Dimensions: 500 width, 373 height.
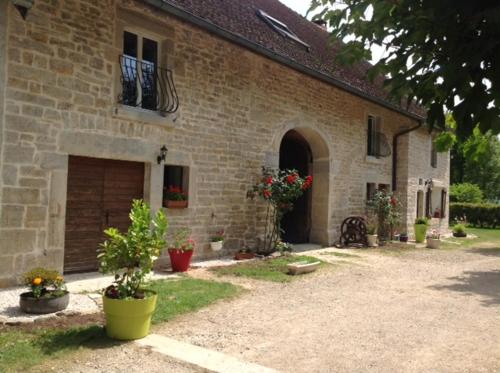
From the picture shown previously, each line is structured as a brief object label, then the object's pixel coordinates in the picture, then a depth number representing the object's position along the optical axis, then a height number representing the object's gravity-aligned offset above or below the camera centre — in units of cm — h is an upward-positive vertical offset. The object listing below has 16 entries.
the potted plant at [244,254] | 927 -114
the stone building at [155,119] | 615 +134
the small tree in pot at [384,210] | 1373 -17
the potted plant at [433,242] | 1373 -106
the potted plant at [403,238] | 1498 -106
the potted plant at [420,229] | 1501 -75
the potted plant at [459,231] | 1831 -94
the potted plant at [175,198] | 810 -6
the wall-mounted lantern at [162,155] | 786 +67
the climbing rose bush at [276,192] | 952 +16
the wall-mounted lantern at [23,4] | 519 +209
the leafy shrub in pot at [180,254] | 780 -100
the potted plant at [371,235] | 1285 -87
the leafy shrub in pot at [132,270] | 428 -73
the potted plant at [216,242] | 889 -87
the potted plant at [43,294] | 498 -115
